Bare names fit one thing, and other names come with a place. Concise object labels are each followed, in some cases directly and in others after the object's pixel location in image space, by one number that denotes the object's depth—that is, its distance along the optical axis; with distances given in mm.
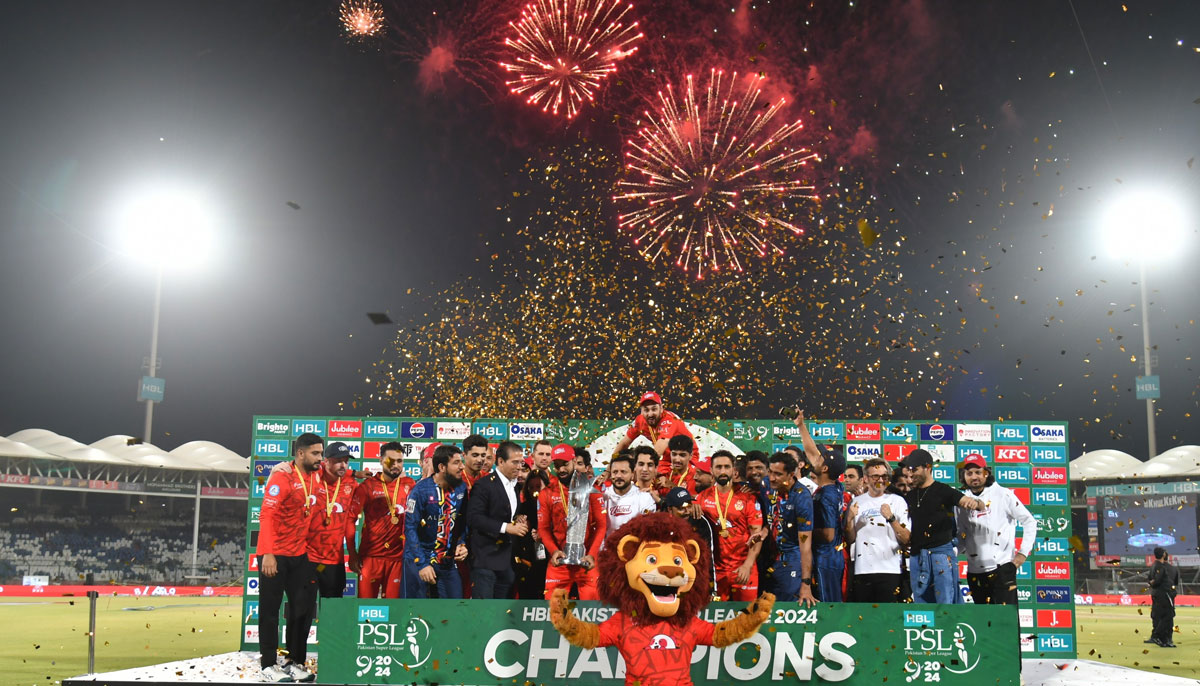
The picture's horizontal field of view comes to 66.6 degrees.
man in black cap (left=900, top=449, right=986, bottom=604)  10125
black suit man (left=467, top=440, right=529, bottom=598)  9656
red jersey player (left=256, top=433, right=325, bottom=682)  10039
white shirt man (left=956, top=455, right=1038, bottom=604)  10688
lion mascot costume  6465
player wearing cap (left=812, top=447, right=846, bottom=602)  10016
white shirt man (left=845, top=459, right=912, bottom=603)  9984
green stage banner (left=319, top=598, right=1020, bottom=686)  7895
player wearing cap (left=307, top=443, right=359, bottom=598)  10711
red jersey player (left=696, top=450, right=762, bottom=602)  9352
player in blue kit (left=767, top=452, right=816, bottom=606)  9641
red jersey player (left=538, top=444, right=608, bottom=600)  9273
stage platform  9490
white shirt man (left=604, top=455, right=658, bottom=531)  8766
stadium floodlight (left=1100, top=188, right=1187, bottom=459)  31625
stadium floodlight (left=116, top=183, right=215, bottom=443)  41469
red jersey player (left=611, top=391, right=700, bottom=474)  10055
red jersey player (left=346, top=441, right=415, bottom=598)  11898
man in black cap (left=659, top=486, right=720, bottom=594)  8430
